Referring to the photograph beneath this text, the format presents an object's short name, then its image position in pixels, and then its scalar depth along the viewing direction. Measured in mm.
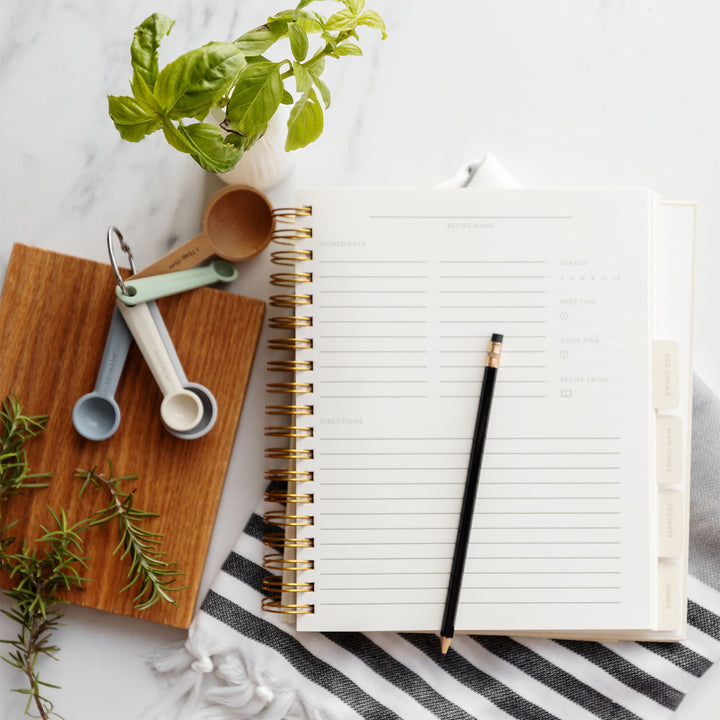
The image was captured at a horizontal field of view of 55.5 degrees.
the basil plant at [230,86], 452
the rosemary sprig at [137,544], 641
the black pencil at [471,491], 613
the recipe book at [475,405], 621
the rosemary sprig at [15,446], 645
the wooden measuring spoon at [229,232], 652
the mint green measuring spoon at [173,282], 634
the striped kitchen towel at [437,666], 646
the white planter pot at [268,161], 593
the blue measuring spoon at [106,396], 649
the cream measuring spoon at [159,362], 641
